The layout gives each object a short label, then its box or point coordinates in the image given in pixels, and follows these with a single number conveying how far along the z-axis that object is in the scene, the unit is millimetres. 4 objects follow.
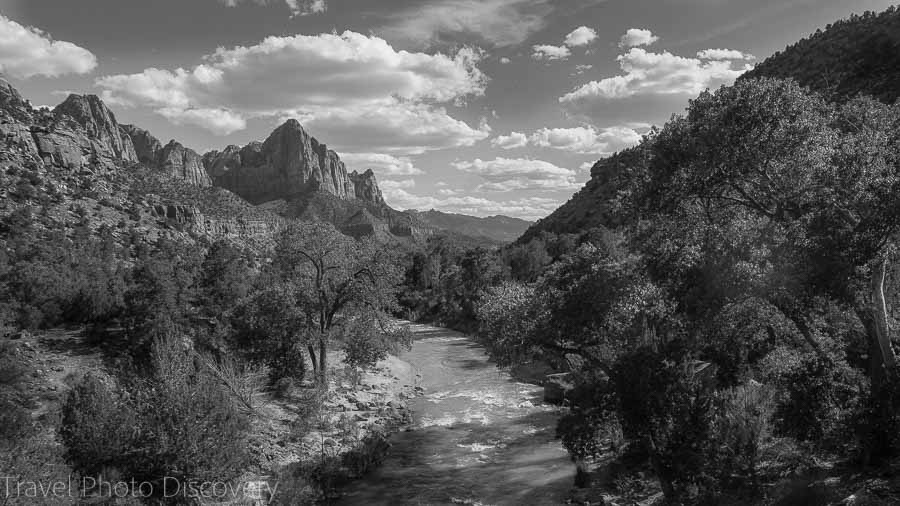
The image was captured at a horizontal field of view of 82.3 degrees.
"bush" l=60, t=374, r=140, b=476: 15820
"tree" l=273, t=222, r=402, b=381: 30453
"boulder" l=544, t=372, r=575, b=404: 30422
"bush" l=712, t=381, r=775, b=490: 14031
